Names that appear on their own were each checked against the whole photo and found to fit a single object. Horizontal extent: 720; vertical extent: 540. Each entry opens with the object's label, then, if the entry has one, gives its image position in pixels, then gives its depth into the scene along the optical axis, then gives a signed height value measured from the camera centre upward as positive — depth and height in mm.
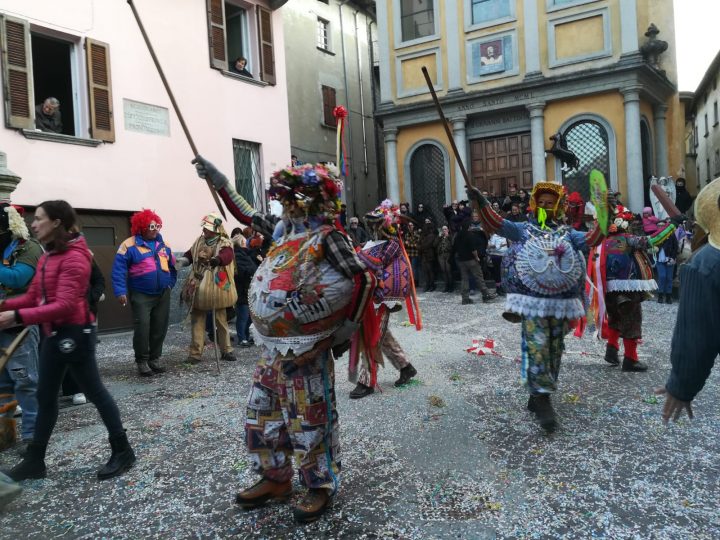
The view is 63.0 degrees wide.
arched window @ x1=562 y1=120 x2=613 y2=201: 15234 +2553
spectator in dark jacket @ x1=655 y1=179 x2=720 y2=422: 2105 -263
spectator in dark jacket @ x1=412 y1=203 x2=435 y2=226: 15750 +1156
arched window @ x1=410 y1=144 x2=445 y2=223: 17453 +2339
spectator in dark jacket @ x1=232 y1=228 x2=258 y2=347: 8367 -242
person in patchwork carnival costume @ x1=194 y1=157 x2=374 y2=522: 2996 -353
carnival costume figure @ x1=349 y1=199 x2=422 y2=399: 5408 -271
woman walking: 3576 -348
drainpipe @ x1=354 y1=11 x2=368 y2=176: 20969 +6014
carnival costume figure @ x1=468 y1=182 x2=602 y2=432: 4293 -245
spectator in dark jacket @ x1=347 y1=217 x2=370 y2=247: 13906 +679
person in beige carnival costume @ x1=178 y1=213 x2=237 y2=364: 7023 -181
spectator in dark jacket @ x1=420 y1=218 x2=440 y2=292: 14383 +113
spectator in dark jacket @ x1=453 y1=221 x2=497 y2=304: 12102 -173
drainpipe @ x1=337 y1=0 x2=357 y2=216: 20109 +5402
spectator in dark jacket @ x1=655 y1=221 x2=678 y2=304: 11055 -452
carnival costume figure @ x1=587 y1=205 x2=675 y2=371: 5957 -419
